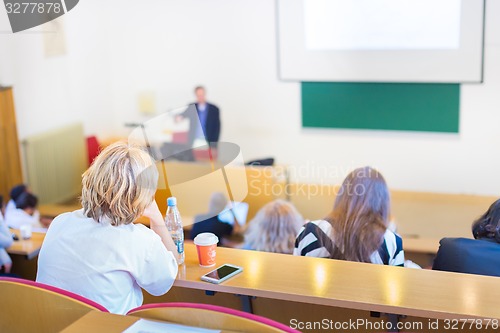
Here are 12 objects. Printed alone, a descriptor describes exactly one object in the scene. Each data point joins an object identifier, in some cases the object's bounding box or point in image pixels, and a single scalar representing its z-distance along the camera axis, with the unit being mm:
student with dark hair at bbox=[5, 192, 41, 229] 5297
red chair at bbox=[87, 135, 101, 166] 8320
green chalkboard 7164
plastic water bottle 3051
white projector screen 6953
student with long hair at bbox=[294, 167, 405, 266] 3178
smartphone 2805
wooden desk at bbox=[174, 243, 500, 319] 2492
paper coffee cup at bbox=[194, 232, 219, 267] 2939
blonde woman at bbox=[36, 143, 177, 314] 2482
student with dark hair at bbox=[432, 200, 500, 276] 2930
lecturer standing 7902
